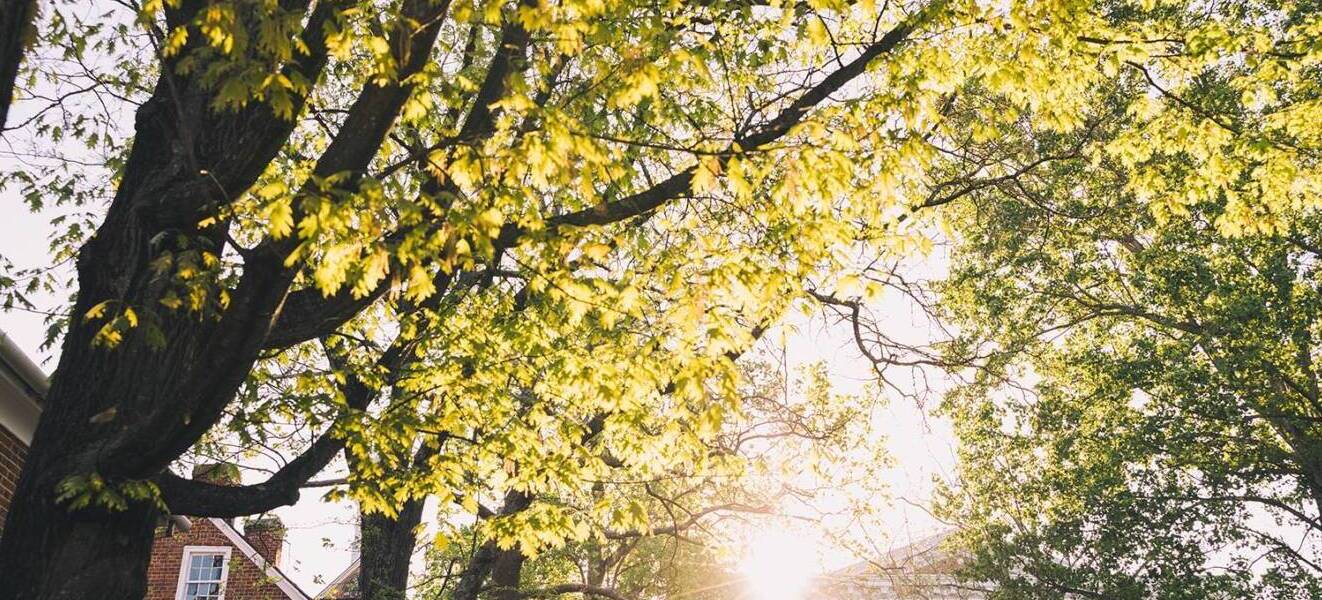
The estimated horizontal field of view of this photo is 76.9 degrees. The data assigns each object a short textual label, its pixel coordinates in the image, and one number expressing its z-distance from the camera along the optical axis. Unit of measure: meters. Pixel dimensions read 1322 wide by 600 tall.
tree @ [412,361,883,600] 9.41
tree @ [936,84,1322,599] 15.83
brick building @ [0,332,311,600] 22.08
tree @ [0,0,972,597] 4.57
